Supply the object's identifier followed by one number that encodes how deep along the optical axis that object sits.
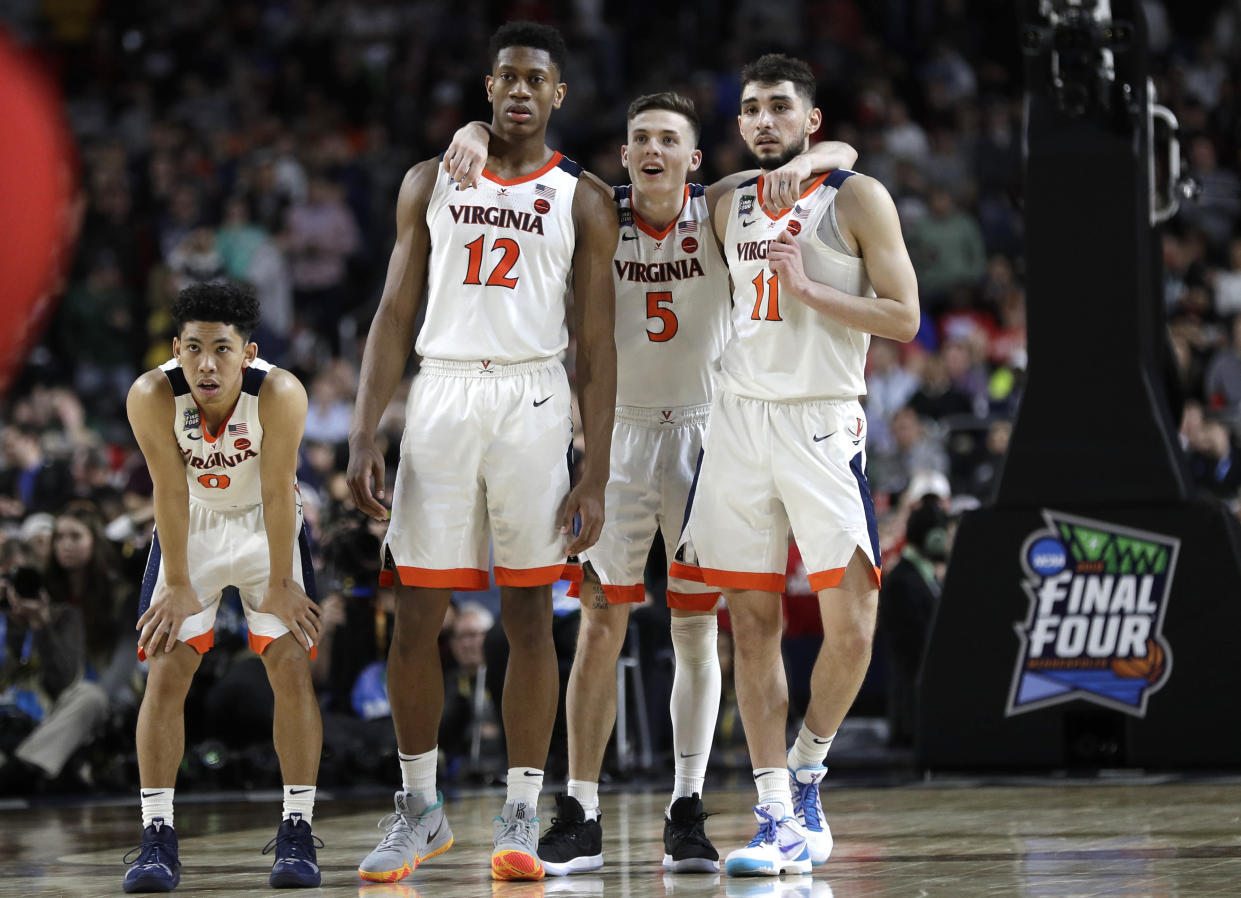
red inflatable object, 14.48
